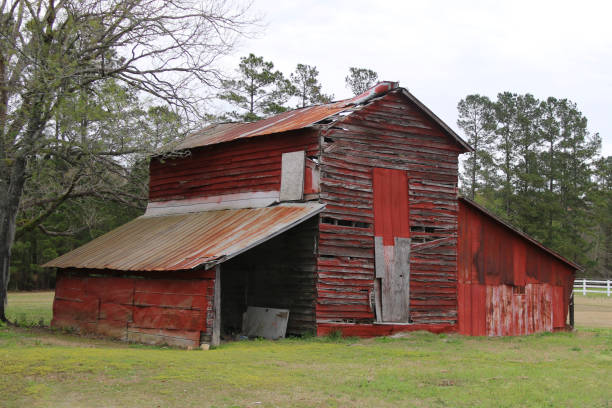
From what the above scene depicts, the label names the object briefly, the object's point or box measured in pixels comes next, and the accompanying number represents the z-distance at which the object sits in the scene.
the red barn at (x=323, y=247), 17.78
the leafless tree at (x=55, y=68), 19.17
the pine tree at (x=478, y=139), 60.09
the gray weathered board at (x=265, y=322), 18.50
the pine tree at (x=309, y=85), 52.59
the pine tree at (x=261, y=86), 48.72
